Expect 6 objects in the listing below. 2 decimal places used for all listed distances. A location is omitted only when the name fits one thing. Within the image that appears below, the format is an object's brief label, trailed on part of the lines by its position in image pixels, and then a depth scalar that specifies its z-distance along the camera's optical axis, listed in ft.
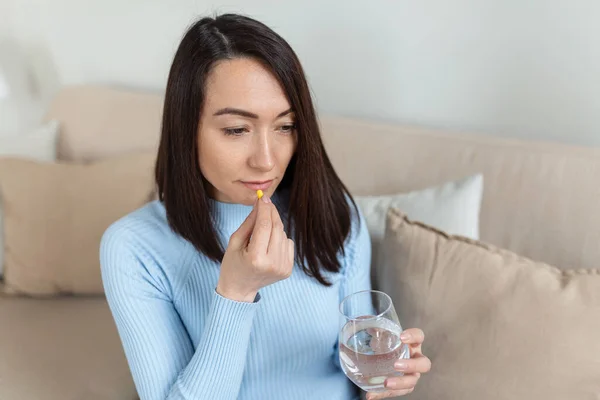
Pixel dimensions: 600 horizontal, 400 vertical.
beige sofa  4.37
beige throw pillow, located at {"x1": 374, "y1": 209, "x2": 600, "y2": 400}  3.30
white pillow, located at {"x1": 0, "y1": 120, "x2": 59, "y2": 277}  6.43
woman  3.20
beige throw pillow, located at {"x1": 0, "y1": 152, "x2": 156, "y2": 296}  5.68
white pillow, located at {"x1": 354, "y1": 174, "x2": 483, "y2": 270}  4.44
